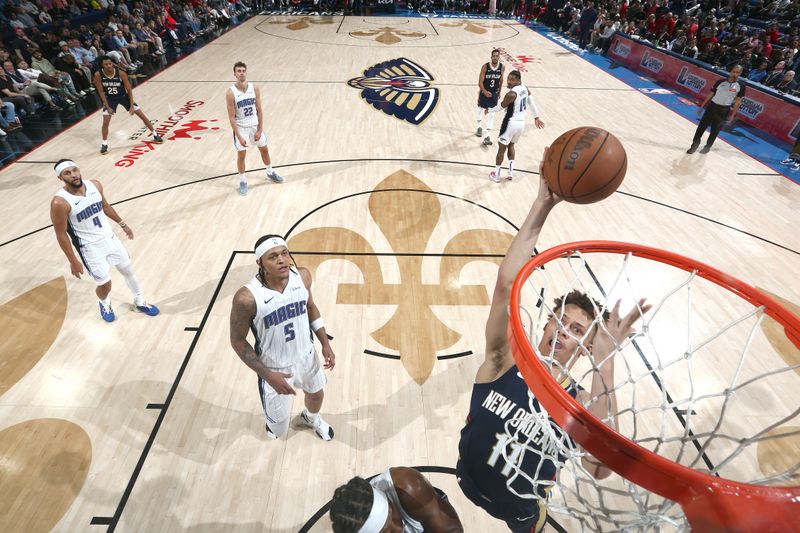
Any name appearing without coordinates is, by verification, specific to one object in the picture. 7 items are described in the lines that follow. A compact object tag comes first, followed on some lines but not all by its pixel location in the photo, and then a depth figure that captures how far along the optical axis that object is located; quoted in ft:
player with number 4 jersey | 12.24
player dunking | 6.37
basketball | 6.52
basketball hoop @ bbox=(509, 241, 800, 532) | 3.60
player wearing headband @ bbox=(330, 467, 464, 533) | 5.25
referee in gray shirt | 25.12
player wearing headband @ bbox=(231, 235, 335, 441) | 8.78
